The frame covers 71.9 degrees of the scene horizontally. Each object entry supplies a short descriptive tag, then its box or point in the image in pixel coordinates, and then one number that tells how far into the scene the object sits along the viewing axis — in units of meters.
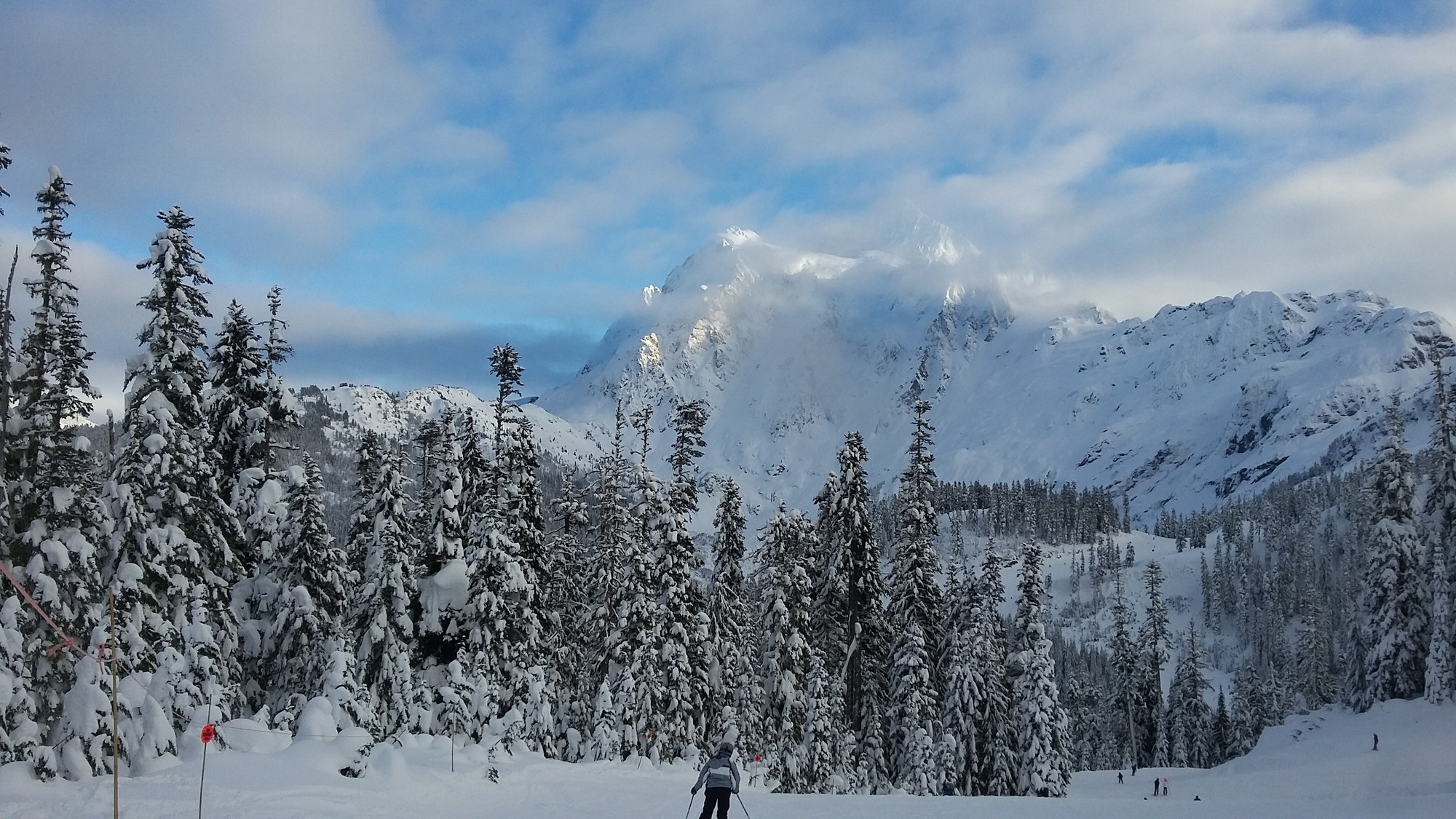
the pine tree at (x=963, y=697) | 45.59
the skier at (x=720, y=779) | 18.48
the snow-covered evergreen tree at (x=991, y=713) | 46.84
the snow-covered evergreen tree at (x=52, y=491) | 22.81
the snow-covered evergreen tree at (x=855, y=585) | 41.28
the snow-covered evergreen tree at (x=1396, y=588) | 55.75
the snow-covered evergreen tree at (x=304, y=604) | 32.94
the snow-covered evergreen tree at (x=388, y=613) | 34.06
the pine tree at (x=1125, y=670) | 83.94
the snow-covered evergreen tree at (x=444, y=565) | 34.72
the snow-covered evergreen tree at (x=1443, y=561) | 50.91
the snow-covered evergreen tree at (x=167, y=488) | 25.28
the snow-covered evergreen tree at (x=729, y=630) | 44.25
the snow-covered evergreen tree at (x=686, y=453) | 43.66
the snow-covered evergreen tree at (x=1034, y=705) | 46.66
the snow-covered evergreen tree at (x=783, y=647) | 41.94
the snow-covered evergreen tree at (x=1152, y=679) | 85.38
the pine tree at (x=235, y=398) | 31.95
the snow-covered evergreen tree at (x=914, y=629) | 41.78
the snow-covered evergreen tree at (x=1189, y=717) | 93.25
